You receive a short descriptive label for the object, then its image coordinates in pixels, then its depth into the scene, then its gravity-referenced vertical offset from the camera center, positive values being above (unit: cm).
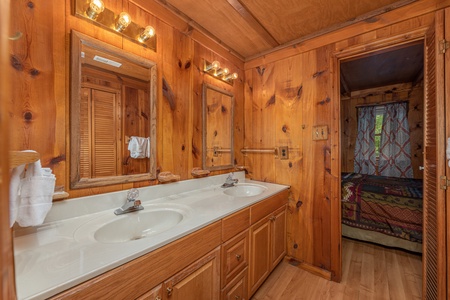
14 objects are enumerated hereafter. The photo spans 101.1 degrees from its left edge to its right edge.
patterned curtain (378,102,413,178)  329 +9
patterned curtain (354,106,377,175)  361 +12
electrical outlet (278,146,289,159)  191 -3
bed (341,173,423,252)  193 -72
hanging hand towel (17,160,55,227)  72 -19
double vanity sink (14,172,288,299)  55 -37
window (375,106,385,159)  354 +46
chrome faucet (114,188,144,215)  105 -33
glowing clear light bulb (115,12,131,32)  108 +75
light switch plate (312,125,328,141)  167 +15
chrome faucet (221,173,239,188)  179 -33
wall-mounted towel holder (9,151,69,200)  47 -2
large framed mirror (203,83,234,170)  173 +21
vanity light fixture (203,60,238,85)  172 +76
